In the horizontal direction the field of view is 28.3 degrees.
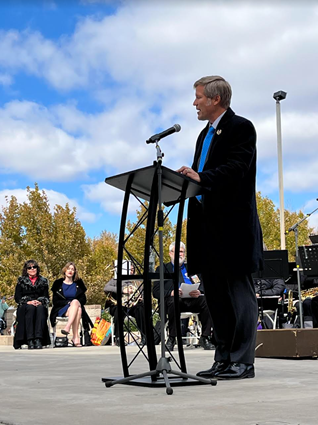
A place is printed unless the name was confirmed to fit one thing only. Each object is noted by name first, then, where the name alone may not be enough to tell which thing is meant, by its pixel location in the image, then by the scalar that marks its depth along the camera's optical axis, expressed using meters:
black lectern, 3.47
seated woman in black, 10.70
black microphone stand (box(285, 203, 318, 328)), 9.98
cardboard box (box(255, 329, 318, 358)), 5.59
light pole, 20.51
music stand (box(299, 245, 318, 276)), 9.60
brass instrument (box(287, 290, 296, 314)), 12.52
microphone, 3.63
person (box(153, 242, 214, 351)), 8.73
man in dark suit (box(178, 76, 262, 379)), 3.96
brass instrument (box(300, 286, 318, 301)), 18.26
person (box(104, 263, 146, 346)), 10.73
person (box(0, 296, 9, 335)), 21.10
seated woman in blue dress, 11.42
